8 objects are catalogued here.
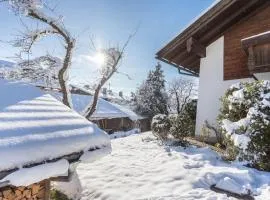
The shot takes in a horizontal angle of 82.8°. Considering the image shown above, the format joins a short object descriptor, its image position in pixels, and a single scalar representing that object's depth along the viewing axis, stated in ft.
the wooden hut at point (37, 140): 4.93
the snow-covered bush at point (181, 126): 19.14
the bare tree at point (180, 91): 73.93
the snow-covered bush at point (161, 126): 20.20
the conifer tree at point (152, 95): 63.69
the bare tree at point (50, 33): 18.72
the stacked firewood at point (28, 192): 6.12
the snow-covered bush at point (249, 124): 12.07
